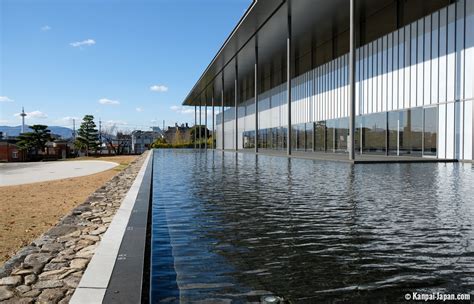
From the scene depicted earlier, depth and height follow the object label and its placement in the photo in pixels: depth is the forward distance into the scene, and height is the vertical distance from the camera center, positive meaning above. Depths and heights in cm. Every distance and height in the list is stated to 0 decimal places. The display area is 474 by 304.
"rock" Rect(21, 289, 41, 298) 242 -89
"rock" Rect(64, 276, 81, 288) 255 -88
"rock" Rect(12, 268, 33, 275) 282 -88
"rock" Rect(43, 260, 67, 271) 292 -88
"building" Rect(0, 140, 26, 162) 6141 -85
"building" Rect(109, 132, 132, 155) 8157 +19
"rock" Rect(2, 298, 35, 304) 231 -89
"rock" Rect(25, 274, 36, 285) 264 -89
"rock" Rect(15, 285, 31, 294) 249 -89
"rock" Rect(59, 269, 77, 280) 270 -88
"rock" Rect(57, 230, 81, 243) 377 -87
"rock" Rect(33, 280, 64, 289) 255 -89
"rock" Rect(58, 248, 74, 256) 329 -88
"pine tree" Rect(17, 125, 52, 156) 6400 +137
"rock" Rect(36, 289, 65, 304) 233 -89
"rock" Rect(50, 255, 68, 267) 309 -88
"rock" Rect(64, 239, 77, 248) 357 -87
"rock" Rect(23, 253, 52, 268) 302 -88
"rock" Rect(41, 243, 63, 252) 342 -88
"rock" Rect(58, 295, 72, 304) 229 -89
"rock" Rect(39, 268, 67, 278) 277 -88
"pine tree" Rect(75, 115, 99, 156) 6856 +210
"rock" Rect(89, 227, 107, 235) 404 -86
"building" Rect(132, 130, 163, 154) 8735 +209
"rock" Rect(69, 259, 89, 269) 295 -88
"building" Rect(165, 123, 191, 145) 8185 +294
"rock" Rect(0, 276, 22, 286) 259 -88
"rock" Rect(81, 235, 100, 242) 376 -87
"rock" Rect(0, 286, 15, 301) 238 -89
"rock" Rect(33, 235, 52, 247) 361 -87
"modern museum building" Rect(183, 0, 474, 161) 1552 +396
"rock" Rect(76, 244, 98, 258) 323 -87
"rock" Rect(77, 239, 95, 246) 360 -87
